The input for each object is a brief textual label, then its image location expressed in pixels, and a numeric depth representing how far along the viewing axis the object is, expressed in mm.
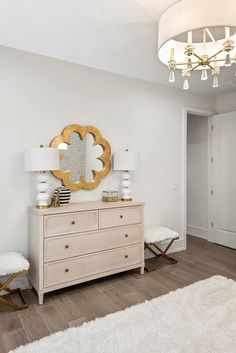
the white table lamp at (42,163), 2557
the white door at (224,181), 4348
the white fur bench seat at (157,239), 3357
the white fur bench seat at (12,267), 2305
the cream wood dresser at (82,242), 2529
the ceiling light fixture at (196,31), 1567
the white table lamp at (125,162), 3240
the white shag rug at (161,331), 1867
